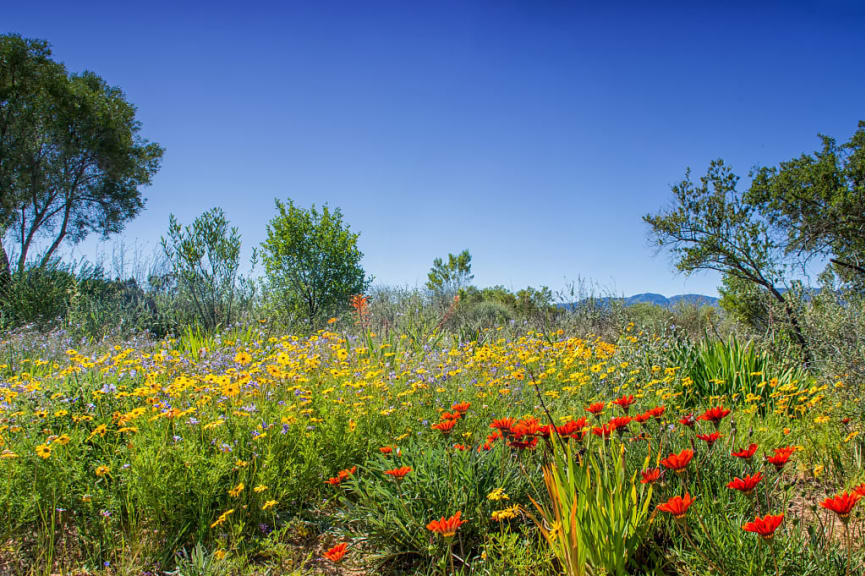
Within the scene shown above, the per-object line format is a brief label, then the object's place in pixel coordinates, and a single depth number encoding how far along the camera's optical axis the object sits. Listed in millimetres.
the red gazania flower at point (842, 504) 1432
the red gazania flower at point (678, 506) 1487
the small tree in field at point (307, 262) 12414
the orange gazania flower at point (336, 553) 1600
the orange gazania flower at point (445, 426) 2139
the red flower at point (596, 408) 2135
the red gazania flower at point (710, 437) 2035
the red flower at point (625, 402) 2261
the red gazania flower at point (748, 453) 1738
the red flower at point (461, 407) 2305
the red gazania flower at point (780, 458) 1751
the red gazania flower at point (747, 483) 1566
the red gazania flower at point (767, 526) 1362
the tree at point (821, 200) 10602
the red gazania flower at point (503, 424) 2086
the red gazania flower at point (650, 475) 1817
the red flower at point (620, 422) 2105
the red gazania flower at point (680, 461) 1714
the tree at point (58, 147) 16719
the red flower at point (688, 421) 2257
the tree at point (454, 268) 25188
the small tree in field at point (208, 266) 9195
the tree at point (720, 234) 12297
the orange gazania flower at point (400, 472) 1930
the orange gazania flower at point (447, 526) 1513
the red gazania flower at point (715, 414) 1997
